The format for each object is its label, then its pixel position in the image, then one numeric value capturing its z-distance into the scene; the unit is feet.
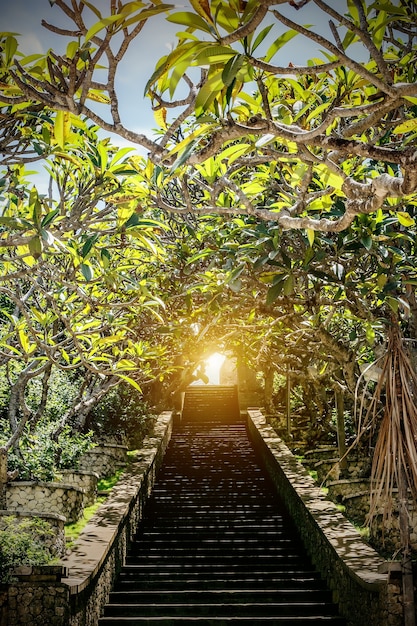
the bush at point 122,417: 43.57
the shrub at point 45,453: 26.61
